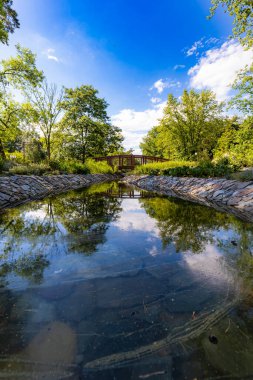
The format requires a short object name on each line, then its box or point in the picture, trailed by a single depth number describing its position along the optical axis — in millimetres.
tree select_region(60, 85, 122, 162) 19406
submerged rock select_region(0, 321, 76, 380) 903
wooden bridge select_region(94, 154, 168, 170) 24359
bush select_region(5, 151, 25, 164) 12376
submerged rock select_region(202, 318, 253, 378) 929
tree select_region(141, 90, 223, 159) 21453
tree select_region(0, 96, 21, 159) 13070
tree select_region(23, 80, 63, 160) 14712
